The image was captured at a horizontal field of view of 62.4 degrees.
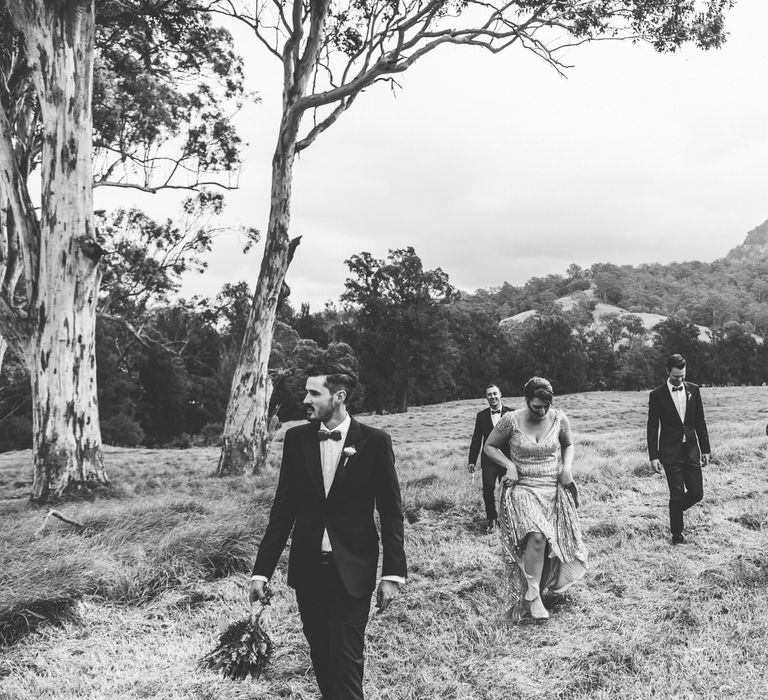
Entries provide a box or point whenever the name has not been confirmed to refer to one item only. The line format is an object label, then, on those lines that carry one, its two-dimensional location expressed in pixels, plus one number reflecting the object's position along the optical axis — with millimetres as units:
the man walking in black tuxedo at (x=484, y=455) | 7730
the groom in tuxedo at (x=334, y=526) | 2957
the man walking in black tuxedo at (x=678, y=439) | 6938
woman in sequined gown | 5184
